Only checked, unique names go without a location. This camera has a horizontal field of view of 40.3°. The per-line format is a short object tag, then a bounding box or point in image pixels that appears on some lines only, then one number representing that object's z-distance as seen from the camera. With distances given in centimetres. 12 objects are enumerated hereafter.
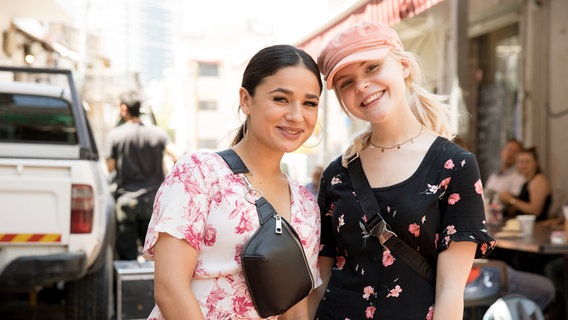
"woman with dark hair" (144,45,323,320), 208
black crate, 459
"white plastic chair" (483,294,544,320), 363
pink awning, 617
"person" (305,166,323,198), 1091
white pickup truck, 500
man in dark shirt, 740
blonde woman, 214
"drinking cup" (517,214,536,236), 608
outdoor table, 521
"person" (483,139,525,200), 827
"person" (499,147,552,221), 762
